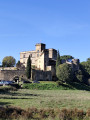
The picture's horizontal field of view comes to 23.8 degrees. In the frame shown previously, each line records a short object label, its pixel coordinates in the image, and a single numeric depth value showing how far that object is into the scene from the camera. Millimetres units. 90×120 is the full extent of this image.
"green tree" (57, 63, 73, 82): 64125
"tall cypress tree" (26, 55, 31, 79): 64625
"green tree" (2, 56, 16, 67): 94812
